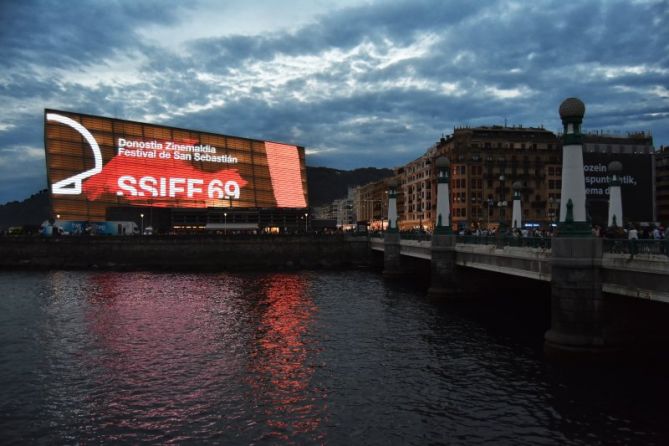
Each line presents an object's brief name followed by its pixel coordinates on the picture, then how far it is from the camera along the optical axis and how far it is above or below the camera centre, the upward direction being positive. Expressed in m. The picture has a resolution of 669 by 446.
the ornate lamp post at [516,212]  52.68 +0.61
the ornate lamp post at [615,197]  40.80 +1.44
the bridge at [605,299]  20.31 -3.34
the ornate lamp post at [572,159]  23.77 +2.53
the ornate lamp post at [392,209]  63.72 +1.34
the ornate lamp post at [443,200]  42.50 +1.53
